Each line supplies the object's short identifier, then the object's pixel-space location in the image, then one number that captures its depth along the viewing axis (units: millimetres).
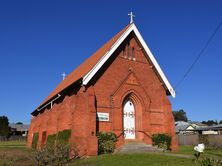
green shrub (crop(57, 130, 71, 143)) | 13285
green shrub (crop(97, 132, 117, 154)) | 12827
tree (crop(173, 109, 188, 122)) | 97993
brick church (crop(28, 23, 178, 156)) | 12760
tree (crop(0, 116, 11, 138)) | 50665
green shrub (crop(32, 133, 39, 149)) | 20100
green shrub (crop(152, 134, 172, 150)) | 14745
